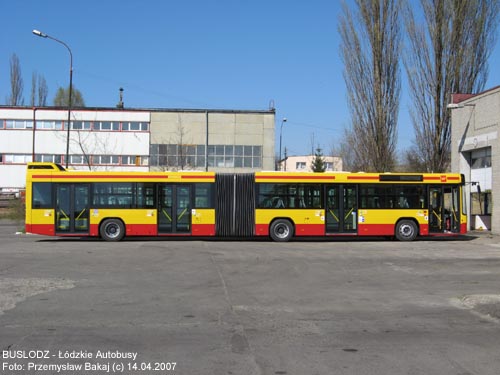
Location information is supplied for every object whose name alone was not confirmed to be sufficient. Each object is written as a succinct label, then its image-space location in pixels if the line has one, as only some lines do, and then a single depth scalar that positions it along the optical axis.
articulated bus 20.75
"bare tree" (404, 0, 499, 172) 29.80
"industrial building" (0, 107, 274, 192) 50.91
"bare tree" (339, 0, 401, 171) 32.44
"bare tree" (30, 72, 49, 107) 62.24
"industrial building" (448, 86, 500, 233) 23.53
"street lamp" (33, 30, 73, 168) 28.43
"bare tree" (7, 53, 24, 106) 60.42
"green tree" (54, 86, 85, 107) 65.44
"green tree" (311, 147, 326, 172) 63.54
